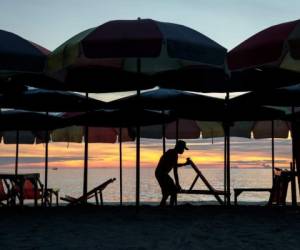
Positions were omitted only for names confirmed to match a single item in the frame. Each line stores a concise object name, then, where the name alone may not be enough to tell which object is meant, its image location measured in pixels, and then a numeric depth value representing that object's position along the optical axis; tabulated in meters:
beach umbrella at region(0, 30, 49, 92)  7.82
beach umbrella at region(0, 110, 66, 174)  10.92
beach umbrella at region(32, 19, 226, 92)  7.35
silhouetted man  11.02
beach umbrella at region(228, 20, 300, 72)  6.97
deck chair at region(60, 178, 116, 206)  10.77
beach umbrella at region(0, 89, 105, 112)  10.40
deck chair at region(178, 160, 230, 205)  10.84
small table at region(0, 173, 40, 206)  9.74
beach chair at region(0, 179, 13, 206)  10.88
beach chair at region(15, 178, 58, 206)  12.35
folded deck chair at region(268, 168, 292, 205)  11.10
